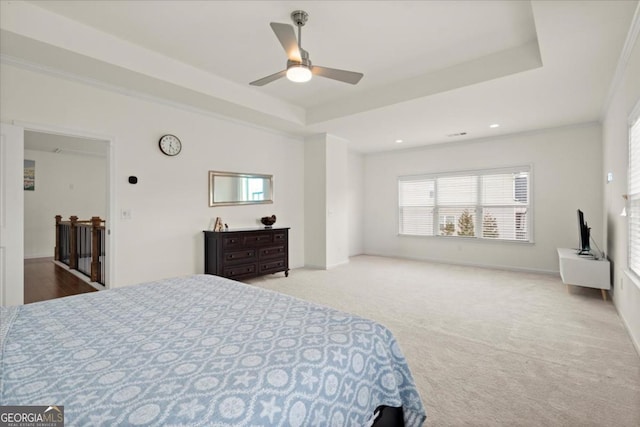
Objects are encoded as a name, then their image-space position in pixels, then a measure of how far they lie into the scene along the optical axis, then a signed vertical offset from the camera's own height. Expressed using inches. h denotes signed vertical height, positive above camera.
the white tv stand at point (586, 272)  148.8 -29.7
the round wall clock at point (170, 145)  161.7 +36.6
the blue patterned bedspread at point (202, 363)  34.2 -20.3
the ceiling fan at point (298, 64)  93.1 +51.3
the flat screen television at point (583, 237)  164.7 -13.3
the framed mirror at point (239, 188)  187.5 +16.3
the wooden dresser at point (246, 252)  173.8 -23.7
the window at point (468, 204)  228.5 +6.8
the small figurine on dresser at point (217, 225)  183.6 -7.1
